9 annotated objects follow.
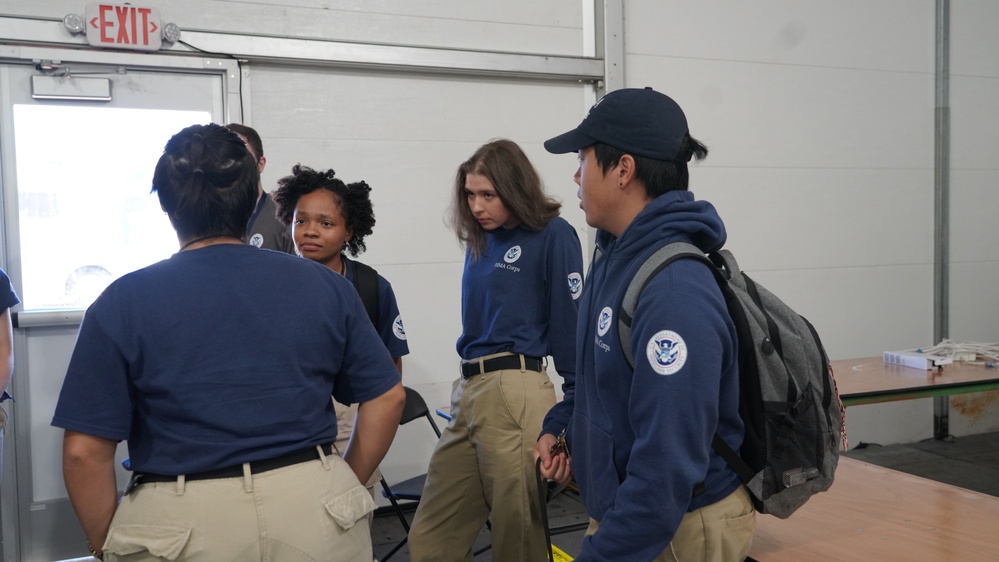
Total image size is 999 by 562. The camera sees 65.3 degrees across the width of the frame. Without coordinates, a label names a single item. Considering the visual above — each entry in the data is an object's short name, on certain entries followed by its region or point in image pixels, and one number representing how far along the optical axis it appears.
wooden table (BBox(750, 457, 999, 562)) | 1.54
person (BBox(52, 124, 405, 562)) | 1.18
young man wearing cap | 1.10
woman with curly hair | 2.26
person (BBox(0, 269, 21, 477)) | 2.30
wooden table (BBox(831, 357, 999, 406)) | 2.86
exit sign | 3.21
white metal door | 3.24
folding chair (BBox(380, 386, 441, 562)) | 2.77
